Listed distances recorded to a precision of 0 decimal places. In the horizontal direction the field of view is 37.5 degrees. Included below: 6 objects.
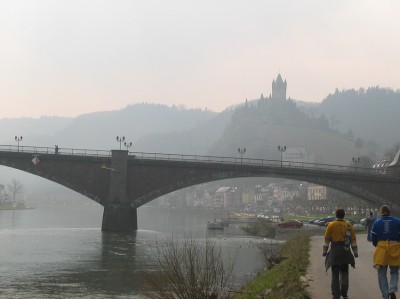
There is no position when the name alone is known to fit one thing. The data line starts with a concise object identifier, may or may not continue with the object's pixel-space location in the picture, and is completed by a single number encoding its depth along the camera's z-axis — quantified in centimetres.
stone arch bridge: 6669
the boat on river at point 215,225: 8412
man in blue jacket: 1302
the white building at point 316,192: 16752
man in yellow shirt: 1357
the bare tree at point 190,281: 1440
